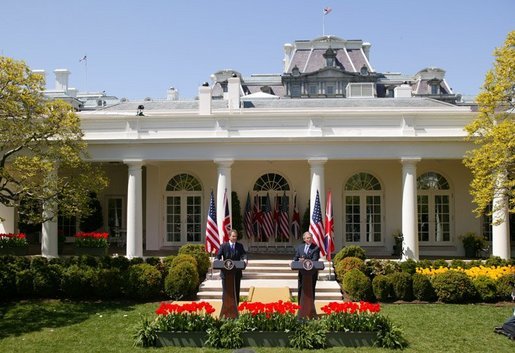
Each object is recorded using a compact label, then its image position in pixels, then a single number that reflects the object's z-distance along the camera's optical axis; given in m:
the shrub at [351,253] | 18.14
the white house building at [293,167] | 20.19
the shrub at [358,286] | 15.36
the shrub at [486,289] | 15.18
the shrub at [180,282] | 15.57
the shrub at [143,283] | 15.56
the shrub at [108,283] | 15.61
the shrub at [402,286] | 15.36
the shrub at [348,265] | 16.64
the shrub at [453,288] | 15.17
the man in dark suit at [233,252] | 12.87
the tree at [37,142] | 15.24
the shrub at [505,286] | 15.13
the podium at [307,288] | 12.12
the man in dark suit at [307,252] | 12.42
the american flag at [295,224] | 23.08
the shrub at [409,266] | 16.98
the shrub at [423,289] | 15.30
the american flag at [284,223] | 22.91
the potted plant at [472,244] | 22.34
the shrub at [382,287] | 15.34
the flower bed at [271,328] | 11.17
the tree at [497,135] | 16.12
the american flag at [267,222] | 23.02
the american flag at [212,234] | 17.17
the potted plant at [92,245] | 21.34
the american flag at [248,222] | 23.19
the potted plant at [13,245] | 21.39
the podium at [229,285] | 12.23
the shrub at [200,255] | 17.80
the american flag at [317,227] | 17.02
